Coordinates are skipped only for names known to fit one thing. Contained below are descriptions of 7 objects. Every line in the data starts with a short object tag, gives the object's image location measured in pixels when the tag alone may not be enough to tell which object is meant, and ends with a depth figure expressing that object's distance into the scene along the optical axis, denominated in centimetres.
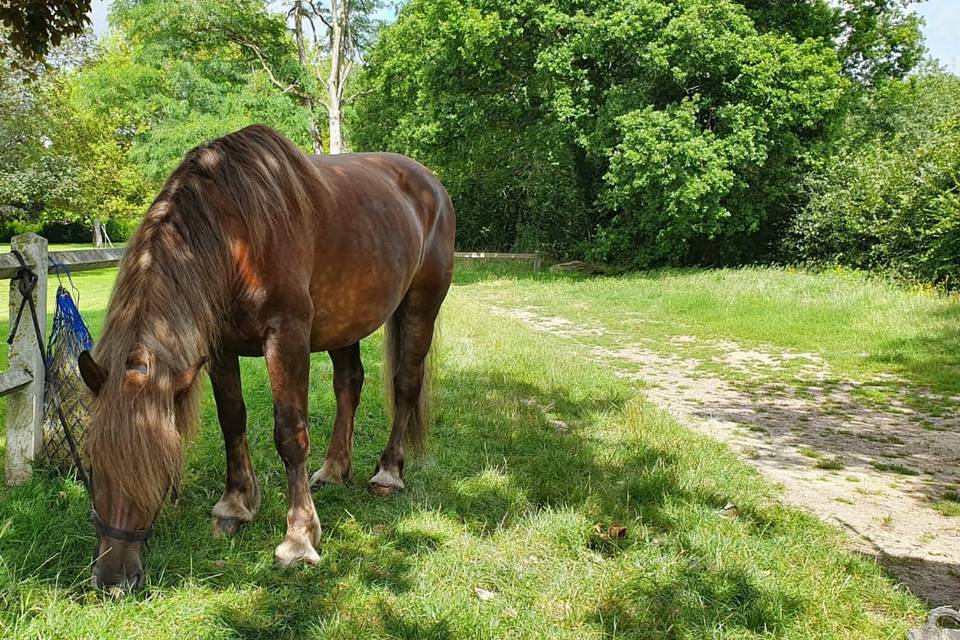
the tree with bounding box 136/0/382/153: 2030
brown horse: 209
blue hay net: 339
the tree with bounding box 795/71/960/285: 1277
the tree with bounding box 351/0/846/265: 1620
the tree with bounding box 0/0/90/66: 409
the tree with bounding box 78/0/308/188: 1936
